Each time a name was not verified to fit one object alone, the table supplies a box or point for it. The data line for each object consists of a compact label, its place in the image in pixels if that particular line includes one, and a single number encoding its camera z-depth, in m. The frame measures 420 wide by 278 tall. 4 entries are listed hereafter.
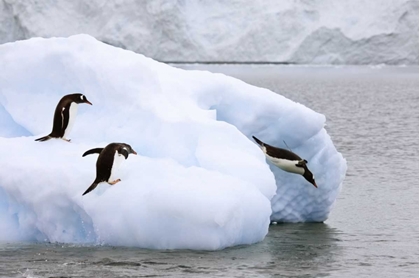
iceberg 14.19
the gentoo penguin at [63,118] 15.83
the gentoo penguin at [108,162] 14.30
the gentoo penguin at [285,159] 16.86
